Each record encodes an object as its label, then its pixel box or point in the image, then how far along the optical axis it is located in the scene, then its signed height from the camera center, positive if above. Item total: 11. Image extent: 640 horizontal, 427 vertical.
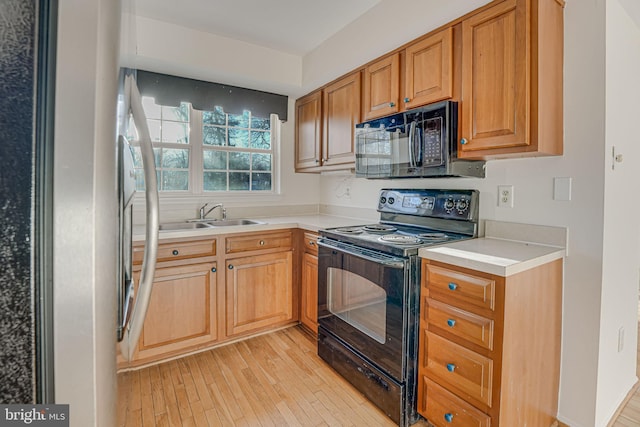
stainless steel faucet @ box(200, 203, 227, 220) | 2.82 -0.01
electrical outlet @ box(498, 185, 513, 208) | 1.80 +0.10
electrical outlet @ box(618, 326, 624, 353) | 1.72 -0.67
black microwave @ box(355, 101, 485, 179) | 1.76 +0.41
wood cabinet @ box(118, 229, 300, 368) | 2.15 -0.61
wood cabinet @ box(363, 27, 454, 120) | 1.78 +0.84
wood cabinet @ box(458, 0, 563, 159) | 1.45 +0.64
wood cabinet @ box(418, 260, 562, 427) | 1.32 -0.60
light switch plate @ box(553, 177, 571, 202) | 1.57 +0.13
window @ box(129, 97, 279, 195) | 2.77 +0.56
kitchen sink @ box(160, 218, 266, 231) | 2.61 -0.12
